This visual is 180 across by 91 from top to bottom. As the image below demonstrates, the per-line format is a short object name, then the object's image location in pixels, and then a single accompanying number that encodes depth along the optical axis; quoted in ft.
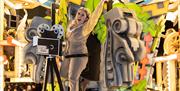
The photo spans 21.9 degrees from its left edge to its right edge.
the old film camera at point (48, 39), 23.23
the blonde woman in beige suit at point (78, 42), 23.60
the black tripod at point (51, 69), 23.08
